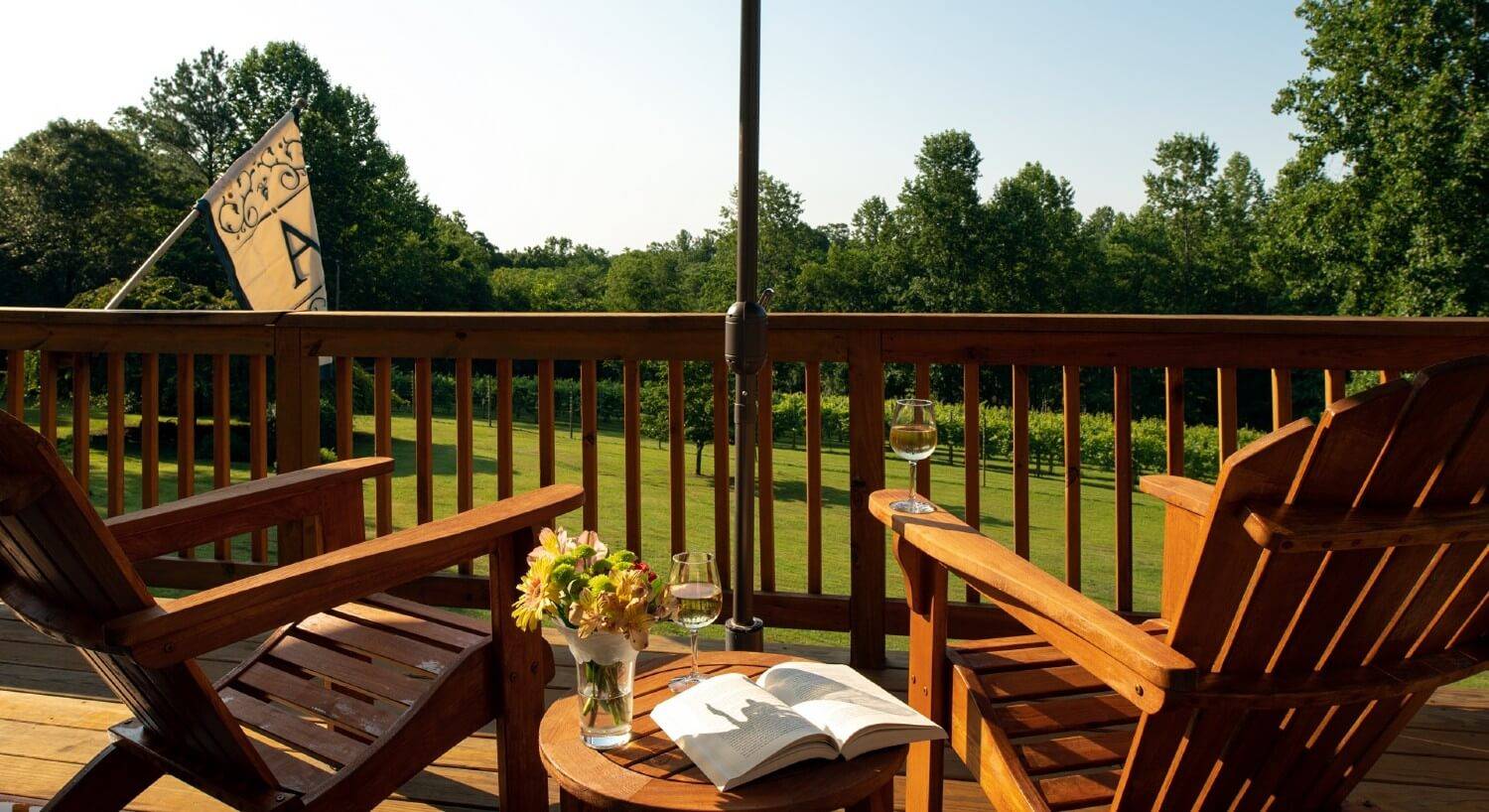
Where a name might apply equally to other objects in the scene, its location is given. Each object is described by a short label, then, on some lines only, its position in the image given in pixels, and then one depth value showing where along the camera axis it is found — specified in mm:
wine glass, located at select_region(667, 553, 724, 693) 1399
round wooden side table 1195
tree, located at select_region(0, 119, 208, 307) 28562
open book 1249
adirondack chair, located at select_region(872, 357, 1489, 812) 1068
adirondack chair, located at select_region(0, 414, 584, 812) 1270
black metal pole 1891
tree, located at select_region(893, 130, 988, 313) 40719
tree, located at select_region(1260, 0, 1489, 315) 21266
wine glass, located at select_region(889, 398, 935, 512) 1938
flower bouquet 1270
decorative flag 6086
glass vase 1301
